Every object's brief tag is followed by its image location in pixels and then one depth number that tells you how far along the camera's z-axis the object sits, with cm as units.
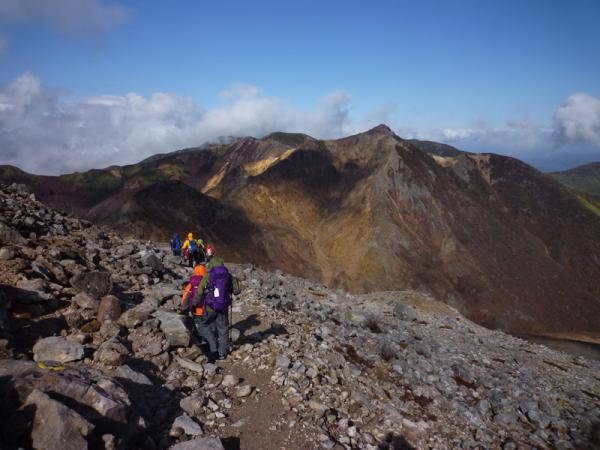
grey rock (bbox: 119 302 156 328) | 931
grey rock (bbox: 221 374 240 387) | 835
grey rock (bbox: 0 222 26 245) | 1137
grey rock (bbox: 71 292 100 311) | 933
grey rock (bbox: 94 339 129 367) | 746
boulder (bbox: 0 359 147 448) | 506
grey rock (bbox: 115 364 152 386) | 733
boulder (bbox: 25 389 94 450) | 452
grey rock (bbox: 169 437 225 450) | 588
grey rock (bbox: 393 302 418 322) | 2479
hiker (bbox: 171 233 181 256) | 2150
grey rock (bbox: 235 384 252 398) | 812
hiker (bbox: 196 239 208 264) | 1966
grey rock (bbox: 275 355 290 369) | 941
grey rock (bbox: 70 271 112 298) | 1022
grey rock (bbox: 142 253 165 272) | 1467
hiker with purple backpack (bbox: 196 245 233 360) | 917
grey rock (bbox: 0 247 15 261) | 1004
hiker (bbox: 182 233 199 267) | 1925
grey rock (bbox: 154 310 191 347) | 918
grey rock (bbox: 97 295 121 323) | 926
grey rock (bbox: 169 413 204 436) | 649
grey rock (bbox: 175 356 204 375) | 846
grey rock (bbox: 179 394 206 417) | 713
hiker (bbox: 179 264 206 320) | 938
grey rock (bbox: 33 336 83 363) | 714
